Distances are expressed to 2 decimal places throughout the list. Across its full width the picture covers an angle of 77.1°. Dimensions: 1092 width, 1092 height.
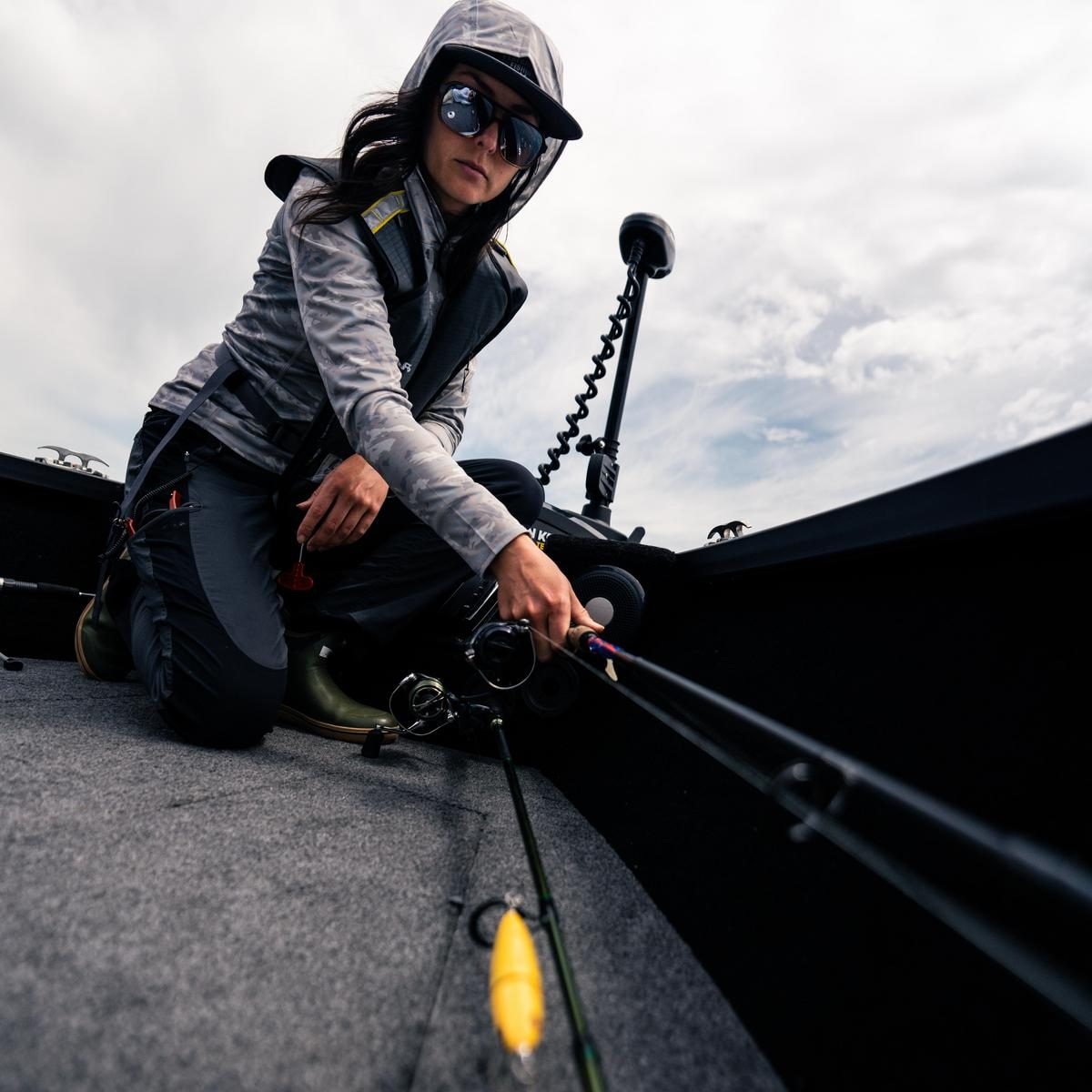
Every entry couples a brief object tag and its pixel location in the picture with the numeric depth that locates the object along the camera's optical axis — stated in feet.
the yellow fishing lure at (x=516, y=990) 1.78
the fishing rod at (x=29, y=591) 6.75
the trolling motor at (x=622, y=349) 12.53
